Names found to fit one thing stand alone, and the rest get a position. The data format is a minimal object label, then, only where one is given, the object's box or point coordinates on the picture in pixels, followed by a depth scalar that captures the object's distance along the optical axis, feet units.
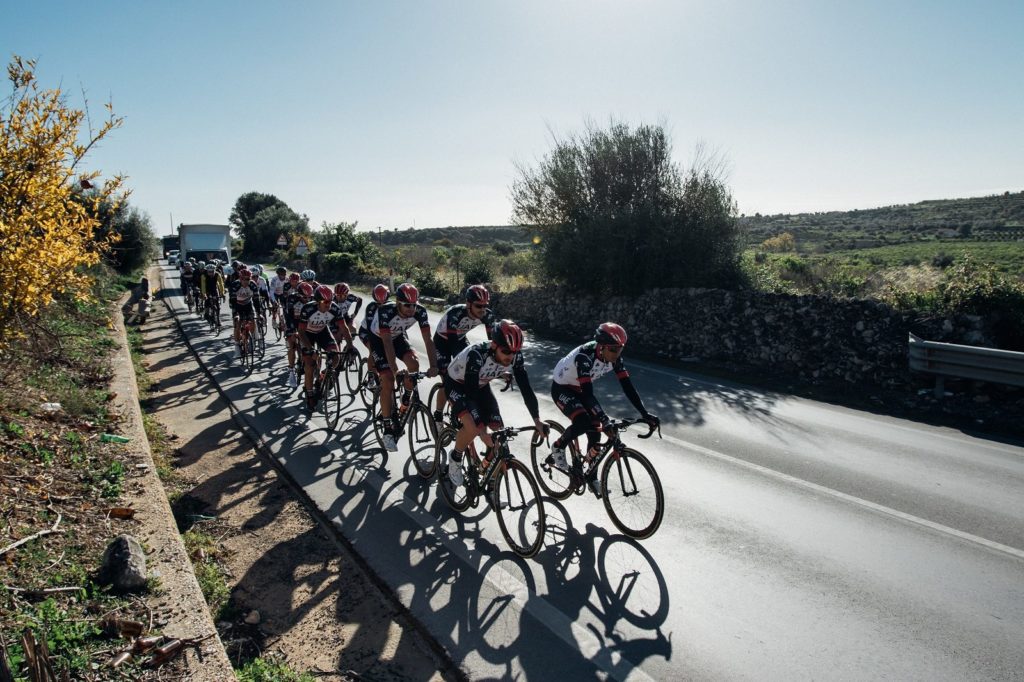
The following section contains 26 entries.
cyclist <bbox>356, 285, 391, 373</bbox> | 26.84
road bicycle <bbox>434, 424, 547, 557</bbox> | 16.64
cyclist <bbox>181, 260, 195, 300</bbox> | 72.90
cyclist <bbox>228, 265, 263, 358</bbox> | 42.24
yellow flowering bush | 17.16
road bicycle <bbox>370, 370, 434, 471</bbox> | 23.49
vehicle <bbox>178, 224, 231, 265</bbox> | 98.71
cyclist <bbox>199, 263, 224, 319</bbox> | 57.47
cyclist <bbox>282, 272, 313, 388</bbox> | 35.88
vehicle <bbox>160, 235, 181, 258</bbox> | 251.31
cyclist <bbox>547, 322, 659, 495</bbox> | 17.99
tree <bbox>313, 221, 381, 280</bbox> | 136.36
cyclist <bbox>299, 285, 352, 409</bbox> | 31.24
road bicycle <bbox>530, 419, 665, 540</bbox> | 17.49
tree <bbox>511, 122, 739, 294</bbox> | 53.16
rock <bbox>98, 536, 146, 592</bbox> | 13.37
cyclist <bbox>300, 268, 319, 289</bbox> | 39.98
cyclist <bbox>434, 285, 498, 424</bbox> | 23.90
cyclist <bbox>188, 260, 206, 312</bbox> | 69.04
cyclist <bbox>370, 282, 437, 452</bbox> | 24.85
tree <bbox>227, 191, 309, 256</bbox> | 229.66
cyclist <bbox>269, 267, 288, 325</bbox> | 47.96
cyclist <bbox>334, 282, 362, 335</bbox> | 34.09
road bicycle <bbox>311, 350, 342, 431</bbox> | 29.50
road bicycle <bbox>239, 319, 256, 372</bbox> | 41.86
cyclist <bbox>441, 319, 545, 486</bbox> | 17.33
